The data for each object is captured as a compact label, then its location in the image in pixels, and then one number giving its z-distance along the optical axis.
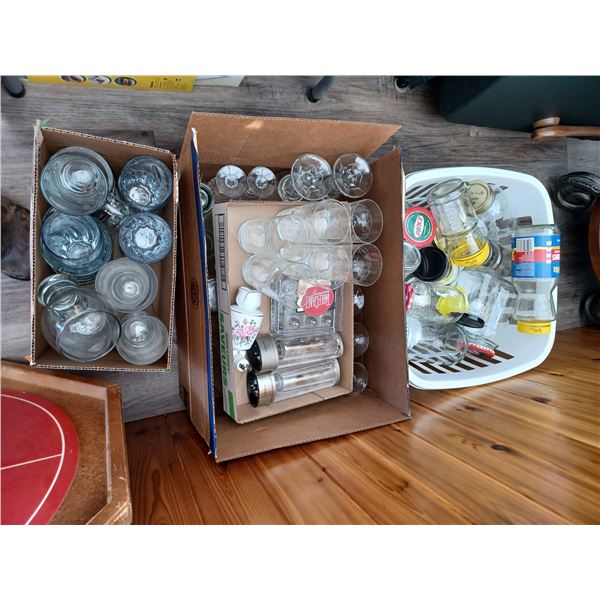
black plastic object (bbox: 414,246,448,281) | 1.15
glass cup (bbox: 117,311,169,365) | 0.92
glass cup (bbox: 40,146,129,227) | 0.83
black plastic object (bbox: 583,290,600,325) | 1.58
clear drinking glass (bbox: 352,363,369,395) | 1.15
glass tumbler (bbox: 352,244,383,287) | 1.08
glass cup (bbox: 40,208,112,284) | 0.86
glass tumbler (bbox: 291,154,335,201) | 1.07
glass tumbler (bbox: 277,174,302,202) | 1.14
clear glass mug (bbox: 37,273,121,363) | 0.86
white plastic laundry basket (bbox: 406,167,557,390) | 1.11
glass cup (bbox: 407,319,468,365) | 1.24
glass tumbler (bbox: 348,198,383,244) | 1.05
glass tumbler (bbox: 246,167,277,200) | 1.10
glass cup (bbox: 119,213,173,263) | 0.91
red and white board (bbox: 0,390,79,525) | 0.62
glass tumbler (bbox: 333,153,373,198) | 1.08
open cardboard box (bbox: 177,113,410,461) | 0.85
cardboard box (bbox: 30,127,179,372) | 0.76
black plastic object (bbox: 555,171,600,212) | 1.47
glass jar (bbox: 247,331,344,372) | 1.04
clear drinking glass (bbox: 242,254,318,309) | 1.05
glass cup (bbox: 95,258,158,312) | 0.92
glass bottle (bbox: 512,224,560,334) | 1.15
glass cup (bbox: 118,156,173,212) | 0.90
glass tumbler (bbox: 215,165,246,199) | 1.06
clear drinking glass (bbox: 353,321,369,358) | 1.17
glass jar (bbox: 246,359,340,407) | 1.02
